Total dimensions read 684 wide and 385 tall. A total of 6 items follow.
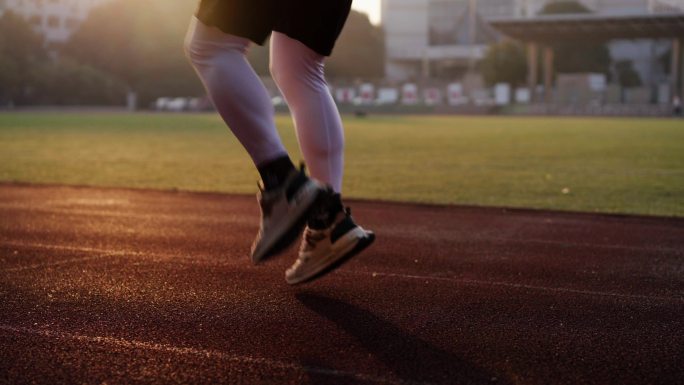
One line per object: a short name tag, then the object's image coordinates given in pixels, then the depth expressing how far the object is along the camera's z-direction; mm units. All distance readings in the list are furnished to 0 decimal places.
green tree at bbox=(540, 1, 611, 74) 88062
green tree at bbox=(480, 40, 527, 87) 87938
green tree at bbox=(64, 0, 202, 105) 80562
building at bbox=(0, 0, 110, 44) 105688
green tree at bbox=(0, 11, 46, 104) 69500
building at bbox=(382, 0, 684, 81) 118750
